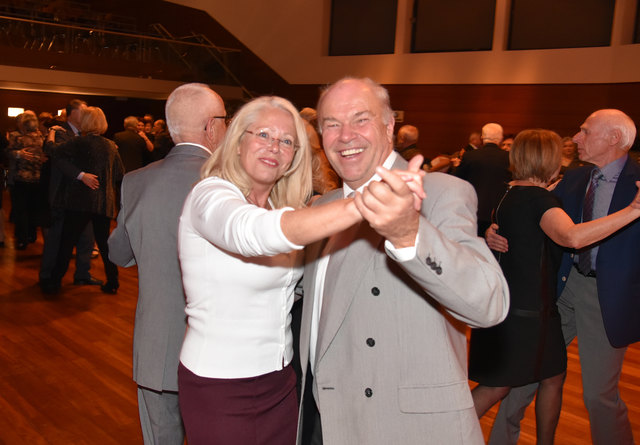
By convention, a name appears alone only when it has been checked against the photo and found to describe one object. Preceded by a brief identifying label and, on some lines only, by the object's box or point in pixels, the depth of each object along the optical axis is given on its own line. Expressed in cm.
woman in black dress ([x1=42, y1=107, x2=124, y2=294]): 516
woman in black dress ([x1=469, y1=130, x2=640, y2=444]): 257
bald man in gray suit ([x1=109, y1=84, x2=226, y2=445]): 226
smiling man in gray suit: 124
